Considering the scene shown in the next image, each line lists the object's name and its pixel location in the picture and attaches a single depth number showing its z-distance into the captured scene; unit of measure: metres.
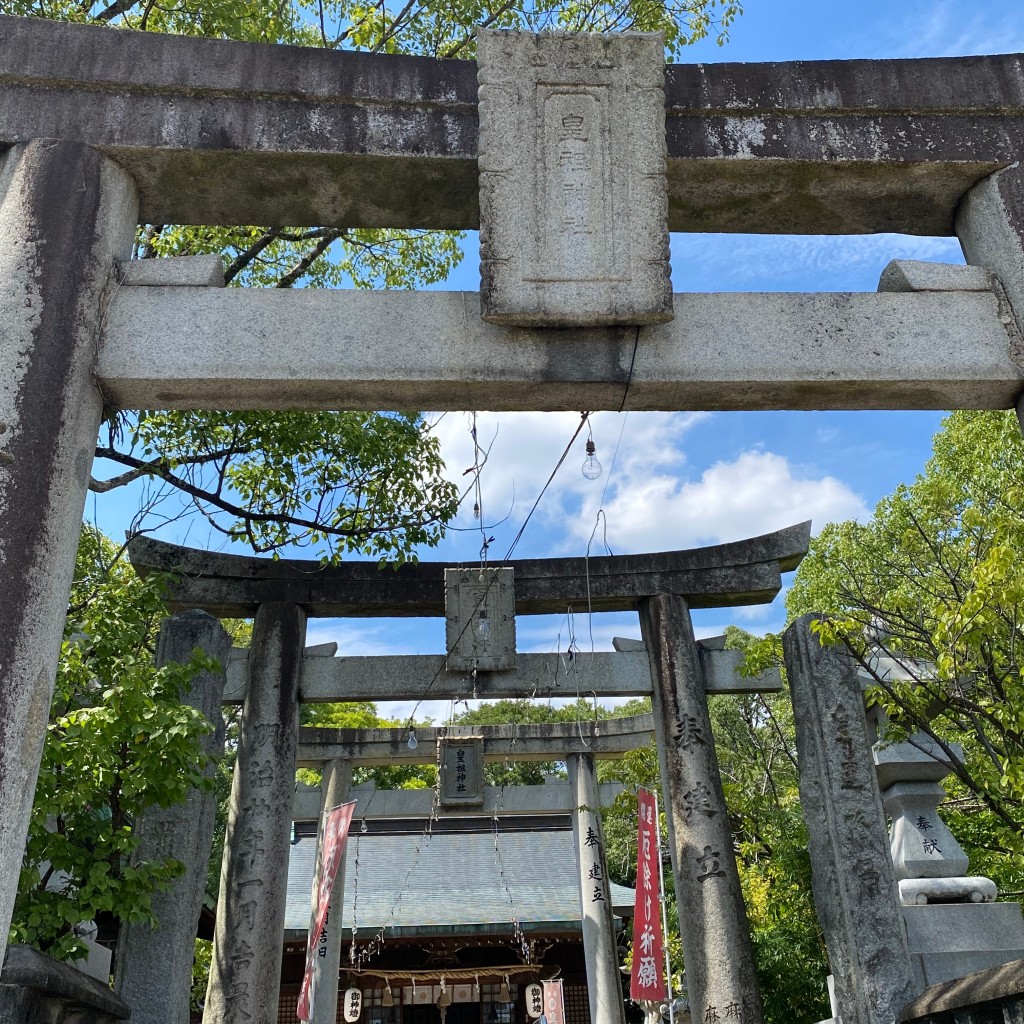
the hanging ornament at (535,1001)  18.30
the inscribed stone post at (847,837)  7.11
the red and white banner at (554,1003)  17.84
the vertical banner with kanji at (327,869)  10.82
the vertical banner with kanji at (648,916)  11.43
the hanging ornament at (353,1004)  17.52
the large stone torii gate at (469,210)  4.21
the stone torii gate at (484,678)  9.24
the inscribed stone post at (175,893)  7.03
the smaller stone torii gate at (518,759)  12.97
